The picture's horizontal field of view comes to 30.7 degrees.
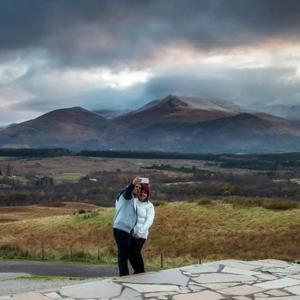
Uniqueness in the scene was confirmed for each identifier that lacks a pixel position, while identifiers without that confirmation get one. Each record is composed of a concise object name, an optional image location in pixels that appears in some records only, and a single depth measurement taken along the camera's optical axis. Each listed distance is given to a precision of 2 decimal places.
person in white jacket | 9.70
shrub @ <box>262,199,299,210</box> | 38.69
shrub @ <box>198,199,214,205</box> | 42.12
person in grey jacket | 9.67
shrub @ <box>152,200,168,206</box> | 45.26
